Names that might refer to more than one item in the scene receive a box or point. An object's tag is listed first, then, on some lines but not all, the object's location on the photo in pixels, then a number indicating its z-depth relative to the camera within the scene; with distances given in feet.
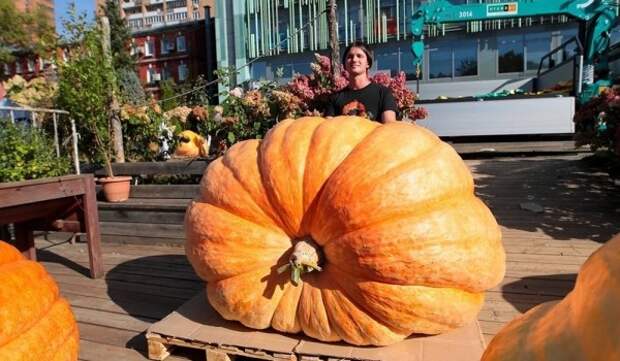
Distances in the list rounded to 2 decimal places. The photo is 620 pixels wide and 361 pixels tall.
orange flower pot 13.51
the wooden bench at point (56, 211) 8.35
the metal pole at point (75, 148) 14.51
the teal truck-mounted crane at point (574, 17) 25.58
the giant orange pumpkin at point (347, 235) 4.80
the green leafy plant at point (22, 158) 9.38
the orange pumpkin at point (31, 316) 4.42
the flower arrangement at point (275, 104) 12.58
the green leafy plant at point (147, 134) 17.28
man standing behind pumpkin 8.48
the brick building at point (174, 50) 96.17
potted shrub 13.75
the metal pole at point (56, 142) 13.52
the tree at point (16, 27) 82.89
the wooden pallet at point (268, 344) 4.98
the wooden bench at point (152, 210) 12.22
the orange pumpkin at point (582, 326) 1.51
